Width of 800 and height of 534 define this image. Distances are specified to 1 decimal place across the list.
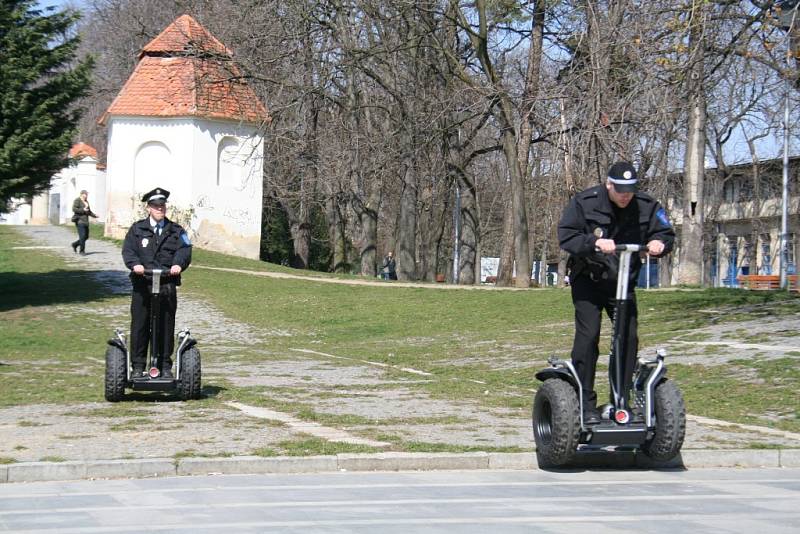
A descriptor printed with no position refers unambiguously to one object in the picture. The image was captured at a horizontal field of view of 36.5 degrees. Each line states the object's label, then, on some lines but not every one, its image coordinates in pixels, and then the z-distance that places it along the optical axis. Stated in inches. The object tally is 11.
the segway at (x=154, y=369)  498.3
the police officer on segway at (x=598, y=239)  345.4
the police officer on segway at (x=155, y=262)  506.0
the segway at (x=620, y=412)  336.8
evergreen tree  1039.0
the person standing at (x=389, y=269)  2177.7
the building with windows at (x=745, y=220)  2699.3
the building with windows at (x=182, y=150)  1748.3
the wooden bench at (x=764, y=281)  2267.5
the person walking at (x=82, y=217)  1482.8
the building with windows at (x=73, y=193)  2432.3
